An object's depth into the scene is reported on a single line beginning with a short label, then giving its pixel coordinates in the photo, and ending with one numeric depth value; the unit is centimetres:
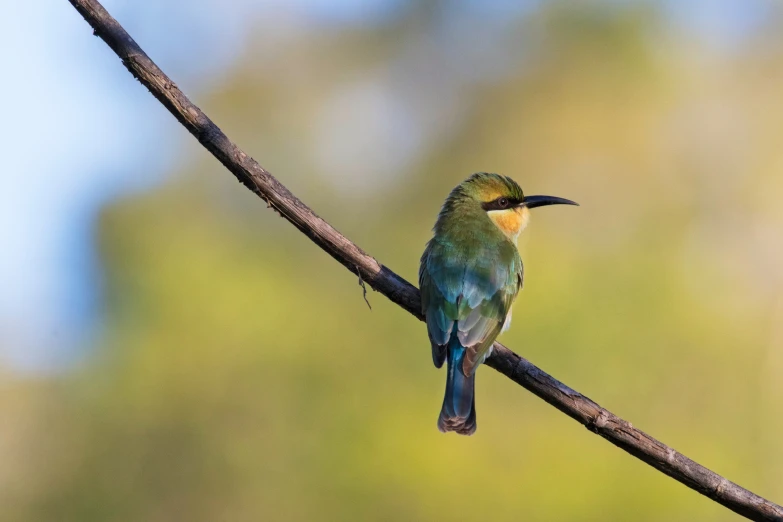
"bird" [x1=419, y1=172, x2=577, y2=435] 655
